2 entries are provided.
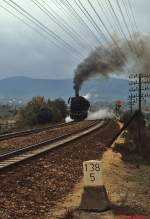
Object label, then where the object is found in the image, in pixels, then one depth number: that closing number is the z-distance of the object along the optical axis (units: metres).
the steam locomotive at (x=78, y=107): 64.81
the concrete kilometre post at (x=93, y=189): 11.20
